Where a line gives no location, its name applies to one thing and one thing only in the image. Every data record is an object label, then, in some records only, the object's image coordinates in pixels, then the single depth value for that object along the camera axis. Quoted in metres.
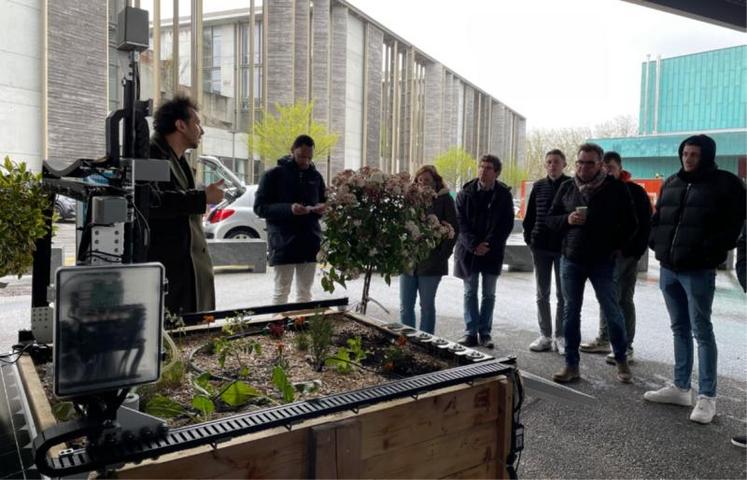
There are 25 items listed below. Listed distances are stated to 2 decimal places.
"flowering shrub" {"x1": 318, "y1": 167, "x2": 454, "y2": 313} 2.73
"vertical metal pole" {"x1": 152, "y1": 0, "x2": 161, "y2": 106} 22.81
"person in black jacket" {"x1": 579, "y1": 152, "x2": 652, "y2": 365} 4.85
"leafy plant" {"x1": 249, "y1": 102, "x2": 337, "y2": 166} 26.94
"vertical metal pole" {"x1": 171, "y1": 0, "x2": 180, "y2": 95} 23.48
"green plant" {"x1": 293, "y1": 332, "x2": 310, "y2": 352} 2.46
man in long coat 2.77
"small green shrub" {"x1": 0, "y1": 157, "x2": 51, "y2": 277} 1.89
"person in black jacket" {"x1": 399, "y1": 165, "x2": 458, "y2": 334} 4.77
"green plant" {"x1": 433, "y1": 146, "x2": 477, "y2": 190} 43.44
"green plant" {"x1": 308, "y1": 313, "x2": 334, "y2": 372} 2.25
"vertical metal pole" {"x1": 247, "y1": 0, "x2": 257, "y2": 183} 29.47
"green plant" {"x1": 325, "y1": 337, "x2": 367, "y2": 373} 2.21
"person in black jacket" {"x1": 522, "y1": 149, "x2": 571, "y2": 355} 5.09
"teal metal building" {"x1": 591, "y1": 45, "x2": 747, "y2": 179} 29.75
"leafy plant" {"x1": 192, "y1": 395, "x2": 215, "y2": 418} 1.68
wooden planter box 1.34
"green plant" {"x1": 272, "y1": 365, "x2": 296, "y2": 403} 1.80
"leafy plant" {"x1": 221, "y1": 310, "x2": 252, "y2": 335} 2.57
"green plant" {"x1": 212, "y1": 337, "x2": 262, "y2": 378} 2.24
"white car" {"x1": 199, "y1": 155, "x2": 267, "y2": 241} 11.20
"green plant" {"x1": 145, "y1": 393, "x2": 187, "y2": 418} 1.65
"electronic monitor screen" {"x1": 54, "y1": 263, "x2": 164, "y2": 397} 1.04
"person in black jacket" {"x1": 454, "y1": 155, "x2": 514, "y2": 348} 5.17
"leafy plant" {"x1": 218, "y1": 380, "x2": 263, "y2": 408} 1.81
